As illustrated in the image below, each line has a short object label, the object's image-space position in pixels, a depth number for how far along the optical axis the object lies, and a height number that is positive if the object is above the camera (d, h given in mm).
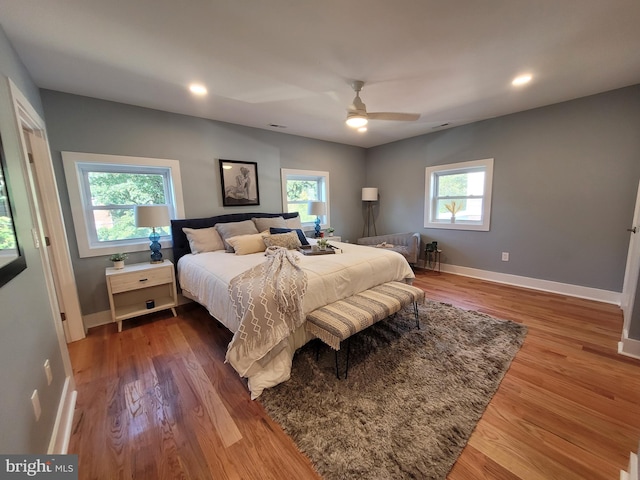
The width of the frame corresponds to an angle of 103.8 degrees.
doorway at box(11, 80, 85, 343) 2258 -164
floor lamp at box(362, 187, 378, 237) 5152 -40
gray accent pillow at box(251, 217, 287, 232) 3635 -283
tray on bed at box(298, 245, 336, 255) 2822 -559
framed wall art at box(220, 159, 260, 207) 3592 +314
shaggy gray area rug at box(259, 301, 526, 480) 1279 -1295
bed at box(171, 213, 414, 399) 1816 -692
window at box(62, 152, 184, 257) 2656 +151
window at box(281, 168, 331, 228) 4285 +211
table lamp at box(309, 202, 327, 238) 4297 -107
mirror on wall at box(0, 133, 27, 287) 1077 -129
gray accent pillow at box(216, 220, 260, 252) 3236 -327
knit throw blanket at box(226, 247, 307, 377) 1717 -770
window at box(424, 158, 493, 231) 3863 +32
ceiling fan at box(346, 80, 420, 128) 2338 +829
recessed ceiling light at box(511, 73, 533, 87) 2383 +1121
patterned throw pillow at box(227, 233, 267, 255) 2941 -466
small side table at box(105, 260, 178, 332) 2607 -967
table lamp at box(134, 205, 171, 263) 2717 -92
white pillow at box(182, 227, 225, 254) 3109 -429
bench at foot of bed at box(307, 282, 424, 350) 1796 -871
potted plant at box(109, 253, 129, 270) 2730 -568
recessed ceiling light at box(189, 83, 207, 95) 2420 +1152
